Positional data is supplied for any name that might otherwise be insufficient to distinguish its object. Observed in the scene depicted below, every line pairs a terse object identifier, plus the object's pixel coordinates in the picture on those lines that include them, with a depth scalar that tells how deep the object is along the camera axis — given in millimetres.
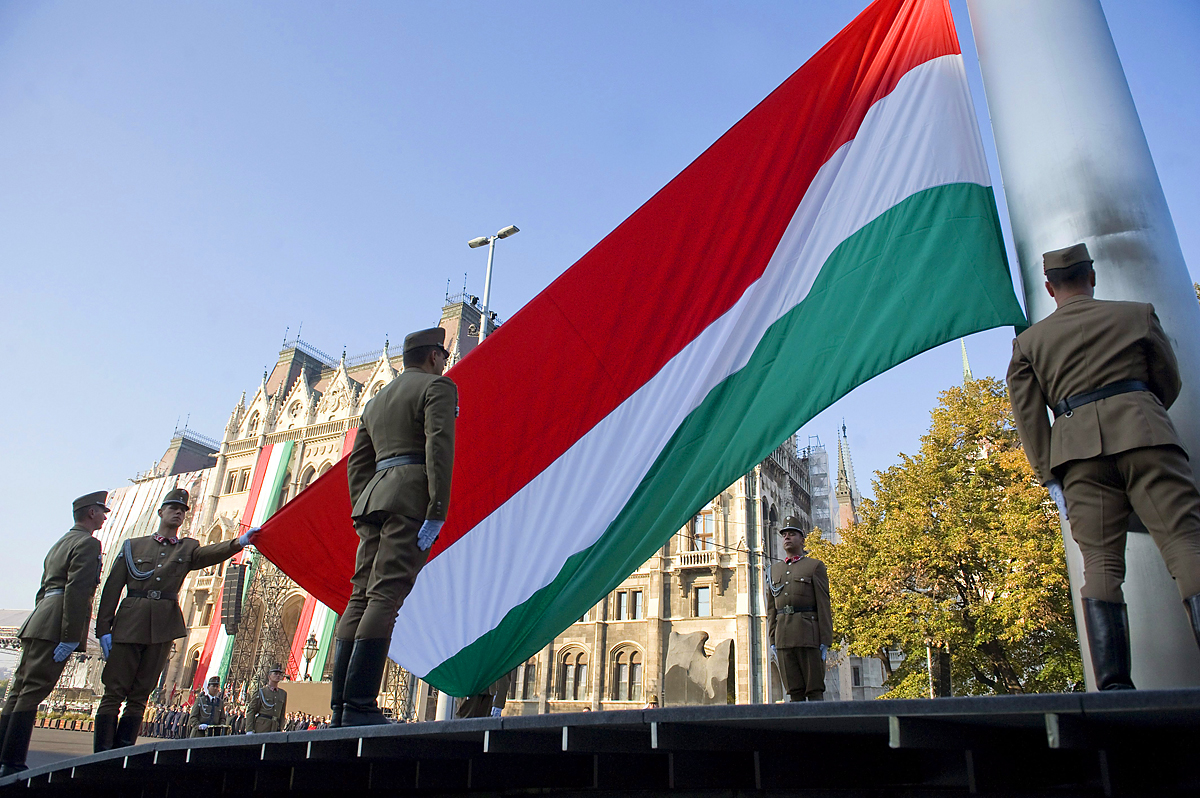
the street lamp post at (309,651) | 35844
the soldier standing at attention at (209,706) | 15501
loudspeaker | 39531
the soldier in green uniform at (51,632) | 5641
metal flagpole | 3123
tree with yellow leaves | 17188
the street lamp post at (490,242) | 20938
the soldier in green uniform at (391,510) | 4094
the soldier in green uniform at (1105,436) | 2801
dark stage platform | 2195
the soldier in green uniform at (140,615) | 5672
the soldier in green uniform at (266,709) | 13383
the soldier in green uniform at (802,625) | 7570
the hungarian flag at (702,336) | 4578
